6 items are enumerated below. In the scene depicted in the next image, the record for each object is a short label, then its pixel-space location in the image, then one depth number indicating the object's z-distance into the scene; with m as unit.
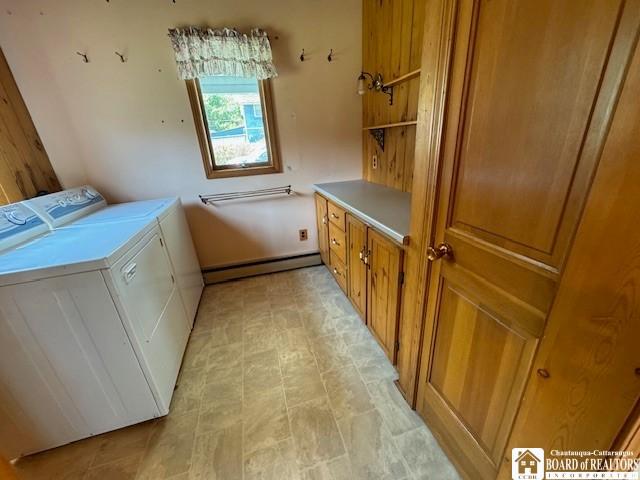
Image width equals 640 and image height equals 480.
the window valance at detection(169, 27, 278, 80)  1.93
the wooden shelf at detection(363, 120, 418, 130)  1.71
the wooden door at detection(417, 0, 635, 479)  0.52
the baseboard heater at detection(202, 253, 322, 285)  2.67
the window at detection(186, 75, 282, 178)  2.18
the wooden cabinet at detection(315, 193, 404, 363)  1.39
